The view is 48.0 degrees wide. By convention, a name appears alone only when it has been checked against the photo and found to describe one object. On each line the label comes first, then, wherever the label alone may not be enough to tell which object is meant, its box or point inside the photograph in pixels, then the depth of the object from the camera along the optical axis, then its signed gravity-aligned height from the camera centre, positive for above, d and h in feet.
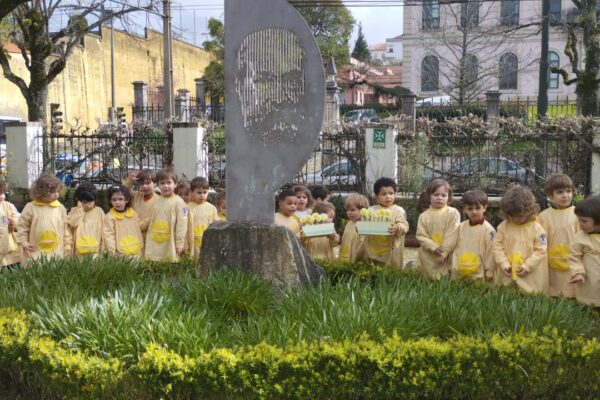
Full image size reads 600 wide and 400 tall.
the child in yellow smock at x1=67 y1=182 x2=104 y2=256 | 22.75 -2.70
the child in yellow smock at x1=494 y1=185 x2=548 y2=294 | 17.76 -2.73
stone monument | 17.31 +0.47
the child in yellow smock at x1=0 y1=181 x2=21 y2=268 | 23.75 -3.19
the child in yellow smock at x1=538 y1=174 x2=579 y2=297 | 18.51 -2.46
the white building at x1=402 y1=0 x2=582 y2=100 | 108.70 +16.77
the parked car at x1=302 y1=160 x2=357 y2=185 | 43.73 -1.97
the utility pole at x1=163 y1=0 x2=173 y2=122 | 63.10 +8.38
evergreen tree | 204.54 +29.32
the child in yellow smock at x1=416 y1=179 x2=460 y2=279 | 20.16 -2.69
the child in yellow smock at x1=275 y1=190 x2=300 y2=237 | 21.57 -2.16
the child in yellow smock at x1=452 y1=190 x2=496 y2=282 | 19.24 -2.91
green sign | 41.97 +0.36
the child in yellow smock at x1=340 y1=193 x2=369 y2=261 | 21.90 -2.92
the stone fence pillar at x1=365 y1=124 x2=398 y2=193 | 41.96 -0.45
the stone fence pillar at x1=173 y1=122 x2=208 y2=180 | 42.56 -0.30
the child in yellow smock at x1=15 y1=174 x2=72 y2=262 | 22.33 -2.60
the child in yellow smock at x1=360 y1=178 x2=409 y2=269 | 21.47 -3.19
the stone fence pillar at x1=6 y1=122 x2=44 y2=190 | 45.83 -0.64
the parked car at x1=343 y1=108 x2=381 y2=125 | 102.16 +4.91
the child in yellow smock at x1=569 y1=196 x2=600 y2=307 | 16.69 -2.74
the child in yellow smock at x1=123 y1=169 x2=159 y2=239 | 23.77 -1.95
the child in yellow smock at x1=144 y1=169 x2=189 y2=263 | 23.24 -2.76
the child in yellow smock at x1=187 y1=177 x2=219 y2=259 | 24.22 -2.52
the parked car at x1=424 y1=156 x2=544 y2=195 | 41.88 -1.85
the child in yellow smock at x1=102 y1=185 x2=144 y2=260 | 22.95 -2.84
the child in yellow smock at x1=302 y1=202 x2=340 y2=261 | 22.78 -3.49
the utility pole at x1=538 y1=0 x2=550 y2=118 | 53.26 +6.21
